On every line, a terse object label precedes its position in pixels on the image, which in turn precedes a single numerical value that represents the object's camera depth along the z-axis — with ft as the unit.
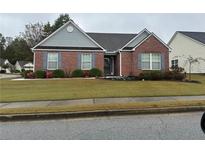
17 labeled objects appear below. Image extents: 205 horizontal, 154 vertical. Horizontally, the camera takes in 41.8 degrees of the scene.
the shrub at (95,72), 85.56
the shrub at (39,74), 81.97
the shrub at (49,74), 82.28
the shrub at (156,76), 75.51
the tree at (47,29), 183.38
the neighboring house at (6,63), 252.01
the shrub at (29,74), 83.13
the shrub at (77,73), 84.33
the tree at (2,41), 309.32
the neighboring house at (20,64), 250.08
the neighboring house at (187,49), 109.56
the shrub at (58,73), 83.05
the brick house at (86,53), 84.74
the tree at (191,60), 101.82
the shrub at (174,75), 73.64
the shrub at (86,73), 85.09
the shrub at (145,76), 75.82
